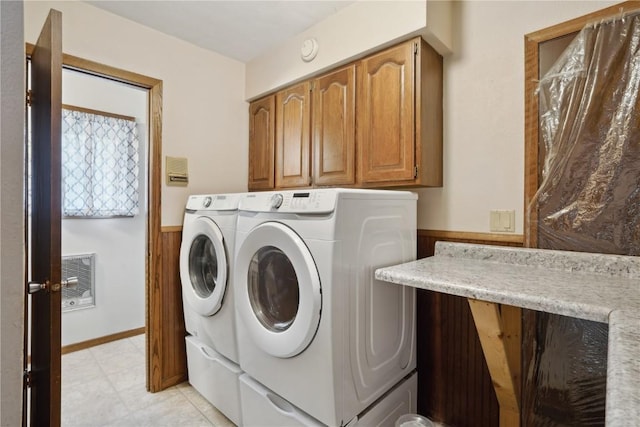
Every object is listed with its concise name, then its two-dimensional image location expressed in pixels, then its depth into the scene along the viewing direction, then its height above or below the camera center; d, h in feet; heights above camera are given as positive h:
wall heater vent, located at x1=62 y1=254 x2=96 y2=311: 8.45 -1.83
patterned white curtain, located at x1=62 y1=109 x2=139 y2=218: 8.34 +1.38
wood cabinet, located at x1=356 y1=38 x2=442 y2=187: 5.24 +1.72
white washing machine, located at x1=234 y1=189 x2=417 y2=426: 4.02 -1.19
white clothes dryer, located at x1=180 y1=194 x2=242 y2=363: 5.63 -1.09
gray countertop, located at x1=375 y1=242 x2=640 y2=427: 1.51 -0.77
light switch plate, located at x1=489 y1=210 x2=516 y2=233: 5.00 -0.10
